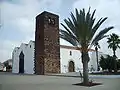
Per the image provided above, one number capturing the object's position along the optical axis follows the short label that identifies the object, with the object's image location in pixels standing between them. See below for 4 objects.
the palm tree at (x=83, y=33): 6.34
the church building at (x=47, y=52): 16.84
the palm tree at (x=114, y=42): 18.29
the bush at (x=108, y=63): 17.48
